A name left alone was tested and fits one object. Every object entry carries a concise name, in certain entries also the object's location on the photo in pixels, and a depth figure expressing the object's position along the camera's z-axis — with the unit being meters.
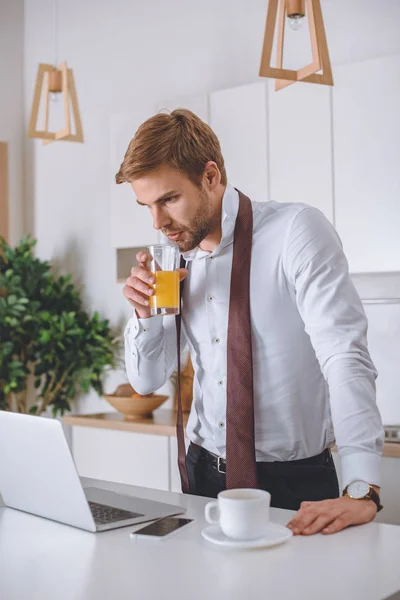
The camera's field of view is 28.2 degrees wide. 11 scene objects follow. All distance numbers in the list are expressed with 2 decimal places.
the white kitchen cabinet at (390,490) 3.03
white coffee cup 1.30
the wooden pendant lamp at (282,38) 2.49
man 1.76
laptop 1.45
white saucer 1.30
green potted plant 4.50
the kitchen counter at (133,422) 3.72
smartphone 1.42
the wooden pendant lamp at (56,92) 3.45
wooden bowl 3.98
